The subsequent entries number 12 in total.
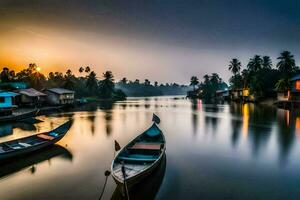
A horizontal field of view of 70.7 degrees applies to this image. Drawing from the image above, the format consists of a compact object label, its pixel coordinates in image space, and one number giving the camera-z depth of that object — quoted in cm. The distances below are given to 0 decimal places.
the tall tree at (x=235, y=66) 8819
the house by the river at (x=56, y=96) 6016
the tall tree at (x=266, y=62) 7878
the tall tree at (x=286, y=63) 6144
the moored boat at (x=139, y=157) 934
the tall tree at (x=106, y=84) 10512
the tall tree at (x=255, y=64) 7631
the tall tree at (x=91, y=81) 10031
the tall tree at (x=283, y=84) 5300
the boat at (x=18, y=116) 3370
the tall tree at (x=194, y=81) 13775
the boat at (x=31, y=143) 1484
